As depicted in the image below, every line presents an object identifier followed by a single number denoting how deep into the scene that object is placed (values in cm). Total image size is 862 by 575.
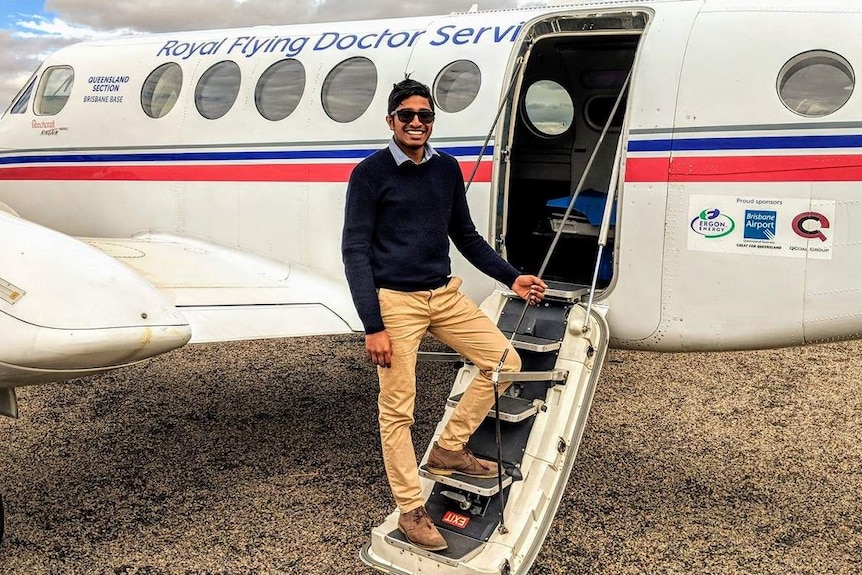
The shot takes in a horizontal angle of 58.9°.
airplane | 425
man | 371
